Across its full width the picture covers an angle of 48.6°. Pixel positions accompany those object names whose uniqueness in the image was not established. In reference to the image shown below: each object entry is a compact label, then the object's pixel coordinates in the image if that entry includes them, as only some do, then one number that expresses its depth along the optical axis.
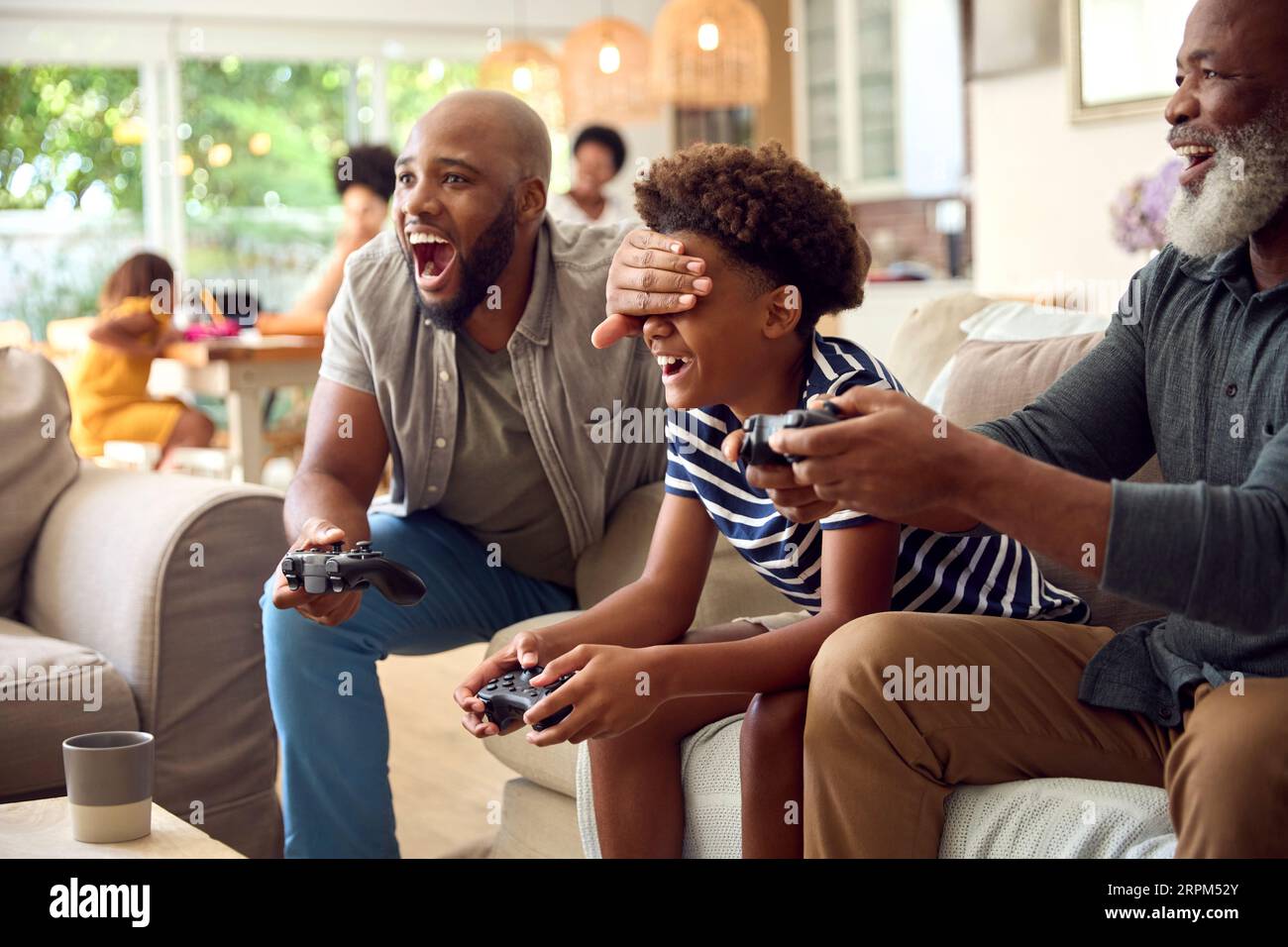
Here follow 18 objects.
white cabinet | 6.14
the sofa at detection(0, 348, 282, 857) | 1.92
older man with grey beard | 1.03
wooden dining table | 4.03
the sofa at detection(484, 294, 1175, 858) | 1.24
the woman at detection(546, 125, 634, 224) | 5.72
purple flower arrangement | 3.21
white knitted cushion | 1.21
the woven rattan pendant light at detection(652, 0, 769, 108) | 4.92
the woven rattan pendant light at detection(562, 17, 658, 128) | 5.35
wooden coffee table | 1.32
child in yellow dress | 4.16
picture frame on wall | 4.05
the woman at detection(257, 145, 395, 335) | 4.54
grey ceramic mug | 1.33
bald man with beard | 1.94
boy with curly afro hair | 1.35
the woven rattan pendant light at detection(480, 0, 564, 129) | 5.32
